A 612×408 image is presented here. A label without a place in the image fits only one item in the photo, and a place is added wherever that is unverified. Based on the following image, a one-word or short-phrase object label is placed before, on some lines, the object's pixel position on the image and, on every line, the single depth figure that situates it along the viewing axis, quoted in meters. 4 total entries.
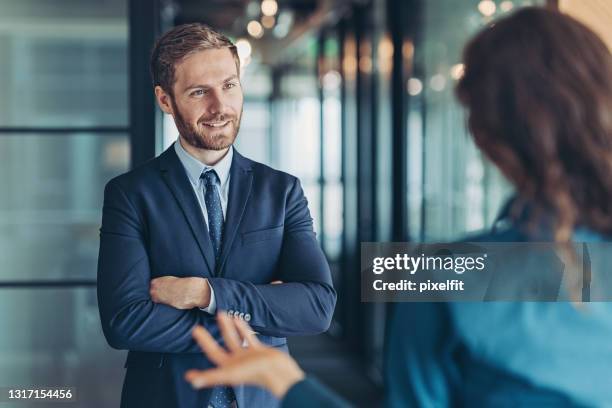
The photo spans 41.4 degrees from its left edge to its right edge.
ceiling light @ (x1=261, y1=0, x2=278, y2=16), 7.16
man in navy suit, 1.74
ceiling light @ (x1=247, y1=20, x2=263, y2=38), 8.56
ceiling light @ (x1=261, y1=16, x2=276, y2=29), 8.10
